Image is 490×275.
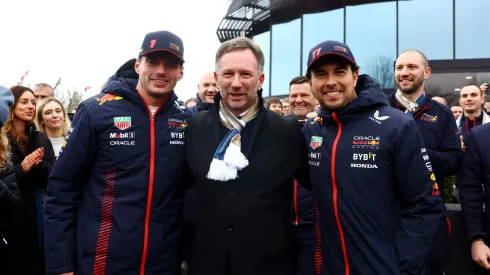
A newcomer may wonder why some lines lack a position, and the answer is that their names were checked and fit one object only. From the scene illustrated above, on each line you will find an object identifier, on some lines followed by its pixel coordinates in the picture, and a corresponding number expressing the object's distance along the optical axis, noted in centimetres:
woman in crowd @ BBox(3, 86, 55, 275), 377
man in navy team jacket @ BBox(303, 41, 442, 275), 215
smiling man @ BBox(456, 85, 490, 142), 605
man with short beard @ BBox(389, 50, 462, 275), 342
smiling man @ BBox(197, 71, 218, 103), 449
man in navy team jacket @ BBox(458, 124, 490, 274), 305
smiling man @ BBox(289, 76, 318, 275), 273
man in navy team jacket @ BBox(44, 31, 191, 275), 236
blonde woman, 486
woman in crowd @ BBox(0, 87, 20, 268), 282
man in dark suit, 226
